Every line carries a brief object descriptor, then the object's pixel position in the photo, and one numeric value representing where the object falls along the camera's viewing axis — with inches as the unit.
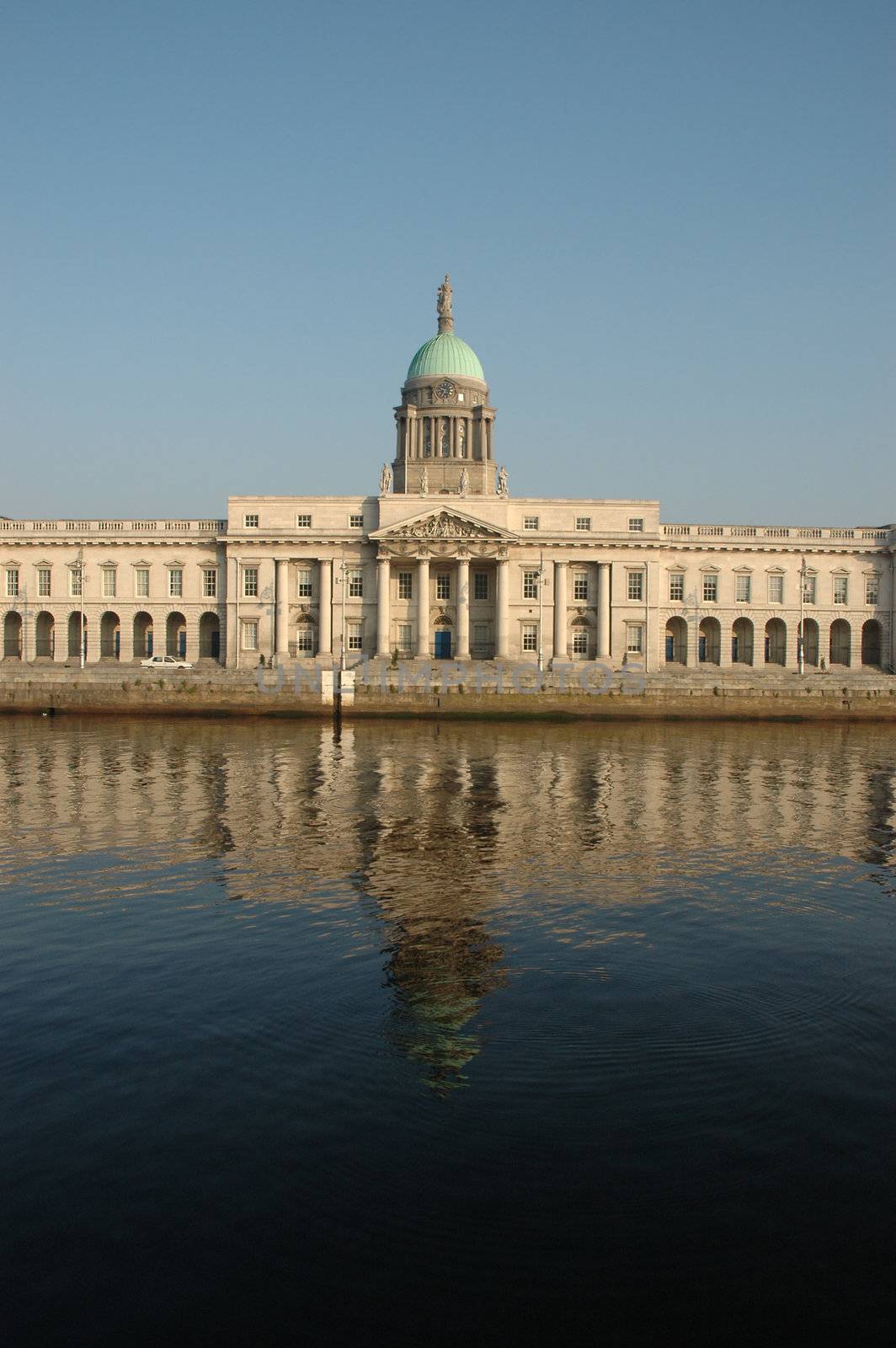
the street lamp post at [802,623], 2645.2
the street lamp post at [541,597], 2788.4
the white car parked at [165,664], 2480.1
